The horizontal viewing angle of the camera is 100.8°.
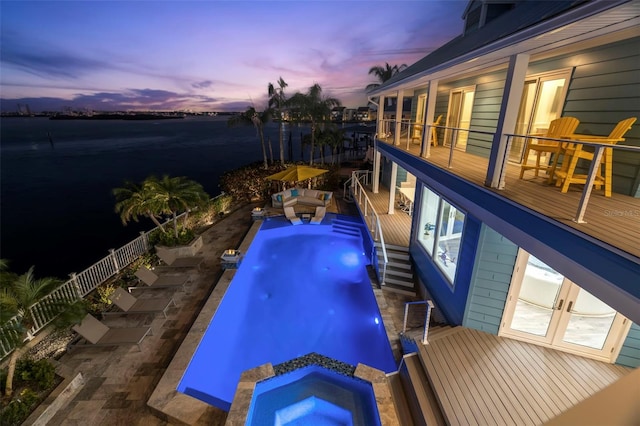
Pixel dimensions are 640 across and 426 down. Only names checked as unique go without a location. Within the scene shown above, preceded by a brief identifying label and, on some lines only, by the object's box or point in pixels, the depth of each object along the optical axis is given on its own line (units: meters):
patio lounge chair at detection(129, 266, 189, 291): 8.88
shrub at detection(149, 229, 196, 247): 11.12
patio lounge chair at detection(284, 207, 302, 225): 14.10
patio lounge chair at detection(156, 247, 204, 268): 10.18
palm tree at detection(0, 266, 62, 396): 5.11
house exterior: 3.14
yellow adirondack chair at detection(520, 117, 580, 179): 4.77
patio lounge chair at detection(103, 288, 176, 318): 7.65
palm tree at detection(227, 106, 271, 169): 24.52
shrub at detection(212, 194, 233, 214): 15.32
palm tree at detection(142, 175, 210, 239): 10.36
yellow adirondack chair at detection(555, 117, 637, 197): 4.09
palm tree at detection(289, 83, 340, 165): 26.62
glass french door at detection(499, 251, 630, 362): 5.07
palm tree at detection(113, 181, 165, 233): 10.05
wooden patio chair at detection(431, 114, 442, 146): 10.96
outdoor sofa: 15.97
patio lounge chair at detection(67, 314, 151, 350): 6.64
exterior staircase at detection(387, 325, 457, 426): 4.82
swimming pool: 6.75
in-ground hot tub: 5.21
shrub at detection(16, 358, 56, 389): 5.50
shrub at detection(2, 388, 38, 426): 4.77
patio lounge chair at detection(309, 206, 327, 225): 13.92
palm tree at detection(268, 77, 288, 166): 25.88
